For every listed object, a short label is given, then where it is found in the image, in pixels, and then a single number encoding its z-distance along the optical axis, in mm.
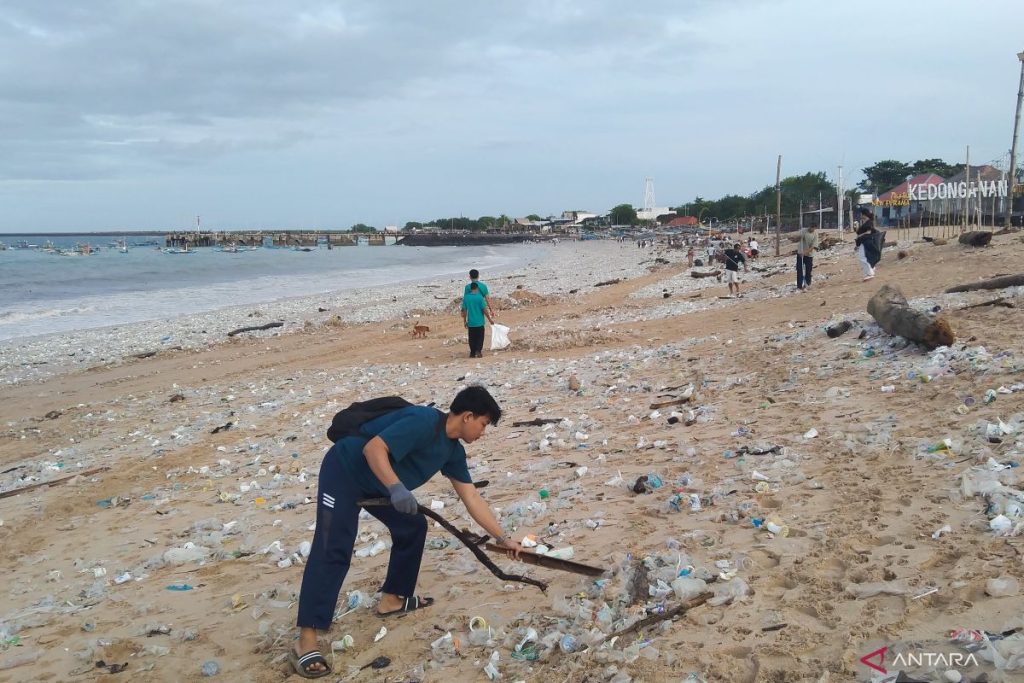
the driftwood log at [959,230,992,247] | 16172
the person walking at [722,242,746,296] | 18656
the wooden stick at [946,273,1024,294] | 10164
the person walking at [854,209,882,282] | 14898
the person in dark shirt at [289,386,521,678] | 3574
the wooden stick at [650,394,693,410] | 7684
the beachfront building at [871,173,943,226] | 34531
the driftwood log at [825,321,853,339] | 9086
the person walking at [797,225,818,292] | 16312
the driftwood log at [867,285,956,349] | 7230
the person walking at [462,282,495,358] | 12703
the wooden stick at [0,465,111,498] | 7617
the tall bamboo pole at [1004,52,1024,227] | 22391
